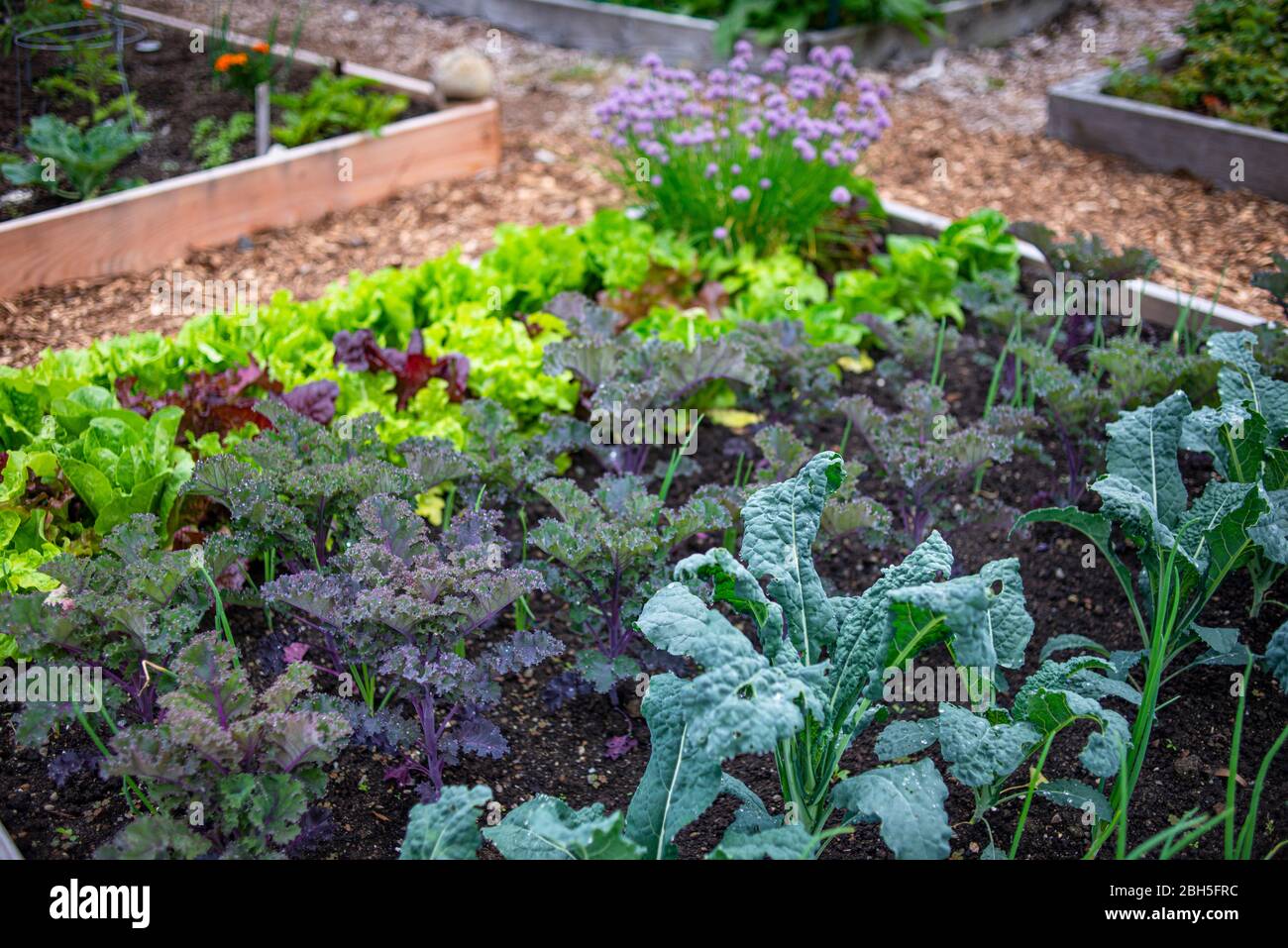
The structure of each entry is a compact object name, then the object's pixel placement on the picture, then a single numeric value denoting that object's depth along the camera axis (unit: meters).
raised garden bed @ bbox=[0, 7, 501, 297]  3.99
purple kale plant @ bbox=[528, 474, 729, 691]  2.28
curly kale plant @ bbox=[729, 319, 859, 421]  3.22
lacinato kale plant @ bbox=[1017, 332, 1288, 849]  2.23
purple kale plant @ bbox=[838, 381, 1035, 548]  2.68
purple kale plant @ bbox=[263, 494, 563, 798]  1.99
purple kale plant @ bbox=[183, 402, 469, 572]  2.29
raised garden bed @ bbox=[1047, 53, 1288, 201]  4.84
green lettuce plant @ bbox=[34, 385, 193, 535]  2.48
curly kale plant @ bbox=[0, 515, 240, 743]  1.96
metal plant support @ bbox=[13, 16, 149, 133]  4.37
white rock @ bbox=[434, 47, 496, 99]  5.17
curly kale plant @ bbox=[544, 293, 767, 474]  2.93
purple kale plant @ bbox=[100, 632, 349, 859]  1.74
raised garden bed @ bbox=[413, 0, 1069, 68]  6.68
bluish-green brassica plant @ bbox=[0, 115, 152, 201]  4.09
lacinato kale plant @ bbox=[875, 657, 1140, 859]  1.85
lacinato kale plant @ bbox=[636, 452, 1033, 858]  1.68
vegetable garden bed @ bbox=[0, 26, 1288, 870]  1.84
